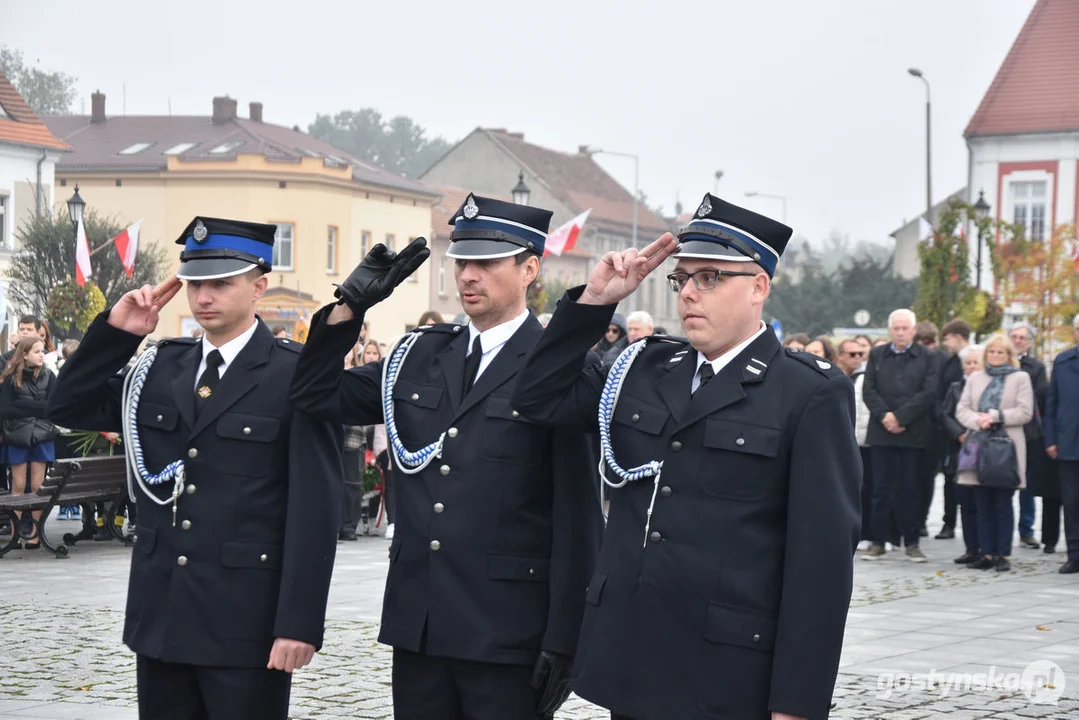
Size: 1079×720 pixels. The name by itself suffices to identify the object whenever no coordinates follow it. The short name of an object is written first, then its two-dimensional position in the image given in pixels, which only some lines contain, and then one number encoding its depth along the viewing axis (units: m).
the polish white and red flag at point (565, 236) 26.65
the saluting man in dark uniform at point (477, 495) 4.64
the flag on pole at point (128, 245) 30.76
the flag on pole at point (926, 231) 34.97
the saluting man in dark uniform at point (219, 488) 4.83
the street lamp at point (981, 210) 35.44
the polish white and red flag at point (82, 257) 27.30
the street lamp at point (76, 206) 30.47
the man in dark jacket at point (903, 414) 14.20
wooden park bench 13.76
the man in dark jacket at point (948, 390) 15.32
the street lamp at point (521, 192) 26.76
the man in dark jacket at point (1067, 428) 14.02
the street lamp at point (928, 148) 45.91
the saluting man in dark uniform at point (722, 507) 4.10
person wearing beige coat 14.00
